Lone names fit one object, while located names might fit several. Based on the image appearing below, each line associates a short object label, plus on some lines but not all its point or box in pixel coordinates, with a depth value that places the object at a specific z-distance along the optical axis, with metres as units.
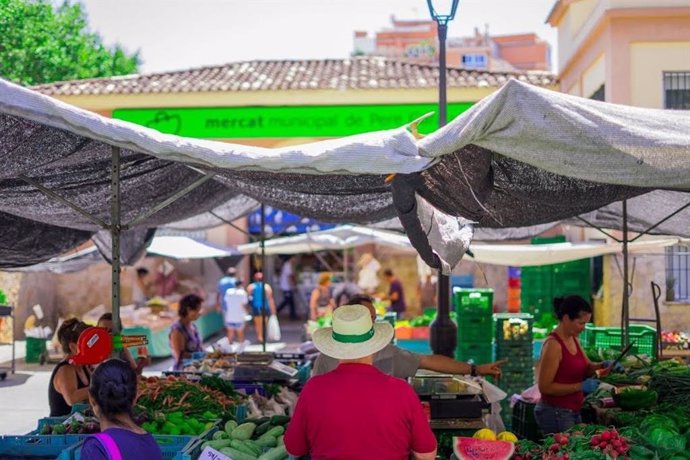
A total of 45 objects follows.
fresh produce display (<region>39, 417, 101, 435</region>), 5.96
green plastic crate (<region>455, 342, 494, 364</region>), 13.46
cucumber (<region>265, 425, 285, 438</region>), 6.16
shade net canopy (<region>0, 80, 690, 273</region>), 4.36
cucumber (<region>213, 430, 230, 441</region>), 6.05
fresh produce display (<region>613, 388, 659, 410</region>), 6.76
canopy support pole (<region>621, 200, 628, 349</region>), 8.95
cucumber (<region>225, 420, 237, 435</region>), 6.22
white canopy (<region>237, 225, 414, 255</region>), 16.42
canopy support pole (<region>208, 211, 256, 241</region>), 10.35
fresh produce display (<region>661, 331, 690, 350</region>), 12.12
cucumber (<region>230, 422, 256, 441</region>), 6.05
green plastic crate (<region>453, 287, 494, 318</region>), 13.40
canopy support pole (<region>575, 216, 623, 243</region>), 9.55
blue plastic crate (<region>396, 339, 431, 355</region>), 15.71
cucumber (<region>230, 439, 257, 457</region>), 5.75
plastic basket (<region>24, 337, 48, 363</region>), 17.09
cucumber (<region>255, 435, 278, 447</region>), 6.00
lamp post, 9.53
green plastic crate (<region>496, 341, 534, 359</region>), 11.17
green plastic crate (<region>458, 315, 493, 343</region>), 13.42
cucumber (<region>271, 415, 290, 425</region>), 6.46
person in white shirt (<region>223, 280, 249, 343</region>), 17.73
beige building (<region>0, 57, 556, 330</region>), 20.64
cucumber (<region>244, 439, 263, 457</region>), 5.81
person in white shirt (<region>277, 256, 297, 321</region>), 24.42
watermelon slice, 5.42
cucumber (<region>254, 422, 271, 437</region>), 6.26
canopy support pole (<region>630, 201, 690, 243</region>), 8.09
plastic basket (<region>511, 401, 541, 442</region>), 8.05
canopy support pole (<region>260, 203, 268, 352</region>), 11.23
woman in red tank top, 6.77
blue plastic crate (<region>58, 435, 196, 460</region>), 5.36
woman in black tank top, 6.87
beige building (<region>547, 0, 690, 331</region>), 14.72
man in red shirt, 4.12
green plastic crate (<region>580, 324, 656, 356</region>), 10.64
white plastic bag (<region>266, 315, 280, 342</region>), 18.84
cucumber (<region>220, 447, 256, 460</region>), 5.62
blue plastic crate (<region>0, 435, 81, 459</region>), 5.80
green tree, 18.89
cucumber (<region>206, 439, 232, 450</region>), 5.73
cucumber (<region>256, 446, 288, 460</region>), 5.66
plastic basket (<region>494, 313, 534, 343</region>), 11.08
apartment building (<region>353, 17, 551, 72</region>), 55.31
